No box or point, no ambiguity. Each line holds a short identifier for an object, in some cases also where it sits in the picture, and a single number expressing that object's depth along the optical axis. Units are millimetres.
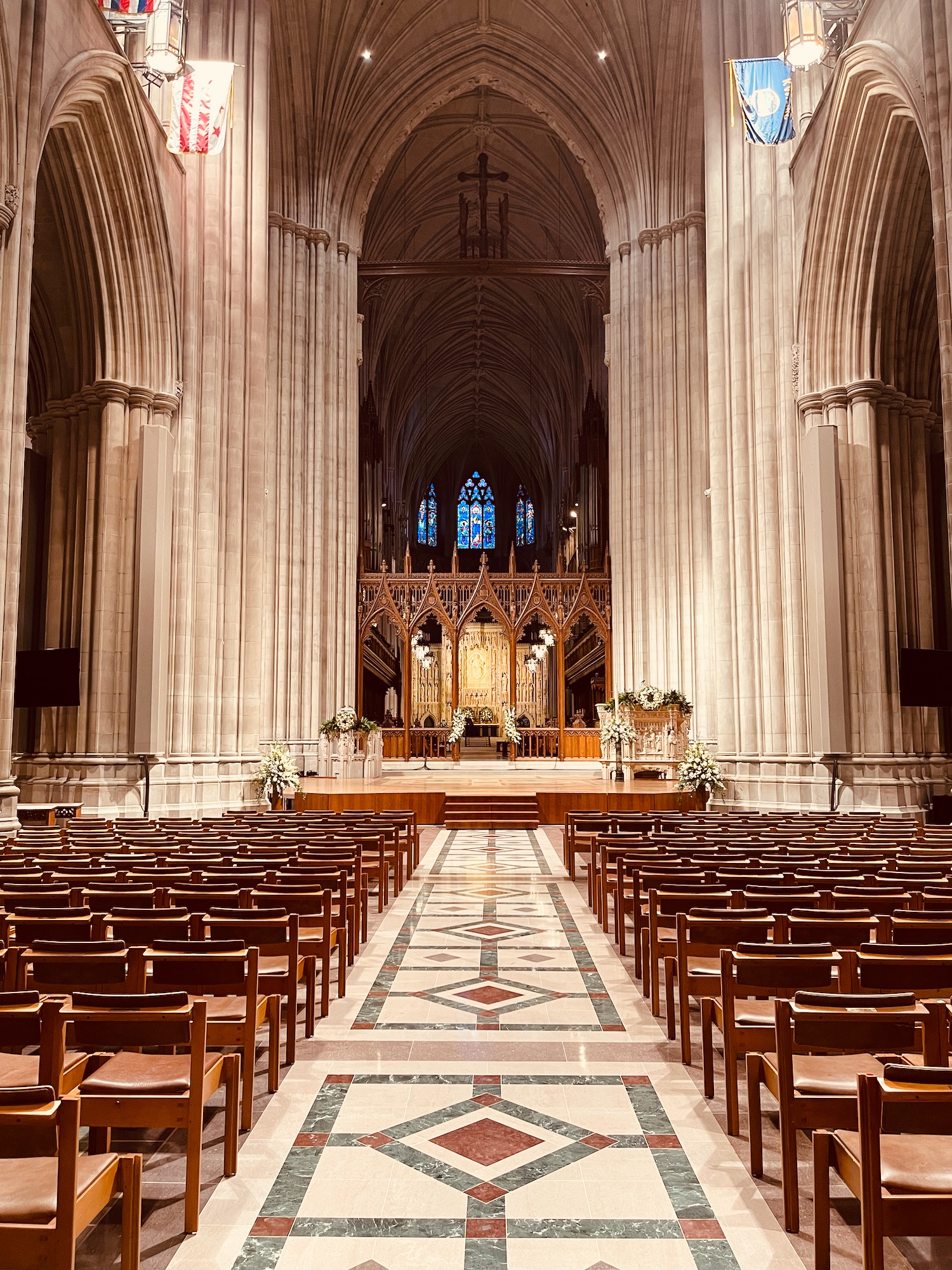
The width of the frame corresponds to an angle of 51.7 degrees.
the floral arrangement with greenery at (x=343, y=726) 21766
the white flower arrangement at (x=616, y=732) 19703
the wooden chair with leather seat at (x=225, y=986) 3818
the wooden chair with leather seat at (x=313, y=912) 5406
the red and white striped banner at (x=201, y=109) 13984
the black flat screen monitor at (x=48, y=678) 13555
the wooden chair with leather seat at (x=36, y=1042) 2709
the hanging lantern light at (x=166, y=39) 12586
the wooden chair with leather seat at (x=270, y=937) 4500
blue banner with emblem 13883
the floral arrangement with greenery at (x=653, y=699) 19734
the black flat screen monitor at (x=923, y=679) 13602
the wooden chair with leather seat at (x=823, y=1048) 3029
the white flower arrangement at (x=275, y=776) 15883
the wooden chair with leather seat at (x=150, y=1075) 3049
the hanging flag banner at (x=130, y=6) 12828
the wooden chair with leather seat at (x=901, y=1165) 2373
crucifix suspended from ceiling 26781
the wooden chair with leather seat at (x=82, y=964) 3939
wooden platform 16344
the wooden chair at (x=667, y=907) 5340
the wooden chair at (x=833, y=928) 4676
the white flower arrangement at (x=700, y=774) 15711
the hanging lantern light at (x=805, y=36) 11961
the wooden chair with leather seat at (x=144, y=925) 4672
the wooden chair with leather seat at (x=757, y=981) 3818
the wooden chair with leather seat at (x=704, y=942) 4637
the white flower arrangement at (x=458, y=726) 25016
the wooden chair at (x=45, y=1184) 2184
